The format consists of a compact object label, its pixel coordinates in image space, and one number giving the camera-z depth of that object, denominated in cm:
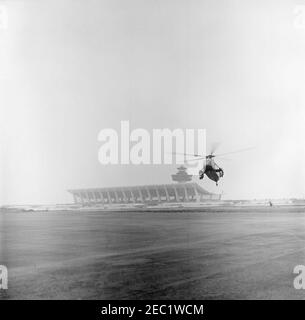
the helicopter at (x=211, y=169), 5756
